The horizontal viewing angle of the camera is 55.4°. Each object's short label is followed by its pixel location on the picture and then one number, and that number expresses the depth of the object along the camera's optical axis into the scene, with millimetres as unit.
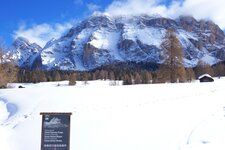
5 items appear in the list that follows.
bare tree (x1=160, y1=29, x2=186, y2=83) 32959
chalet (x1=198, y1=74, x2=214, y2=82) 43645
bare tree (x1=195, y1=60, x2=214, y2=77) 84735
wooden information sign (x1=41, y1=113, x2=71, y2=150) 7092
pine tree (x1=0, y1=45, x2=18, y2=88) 29214
